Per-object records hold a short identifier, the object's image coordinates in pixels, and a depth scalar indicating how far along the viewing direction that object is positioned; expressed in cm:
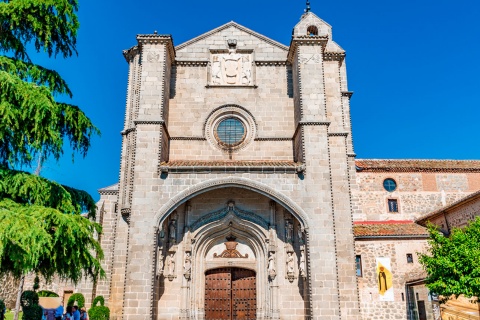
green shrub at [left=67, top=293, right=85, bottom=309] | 1635
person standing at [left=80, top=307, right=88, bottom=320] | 1309
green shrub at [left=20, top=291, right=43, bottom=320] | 1029
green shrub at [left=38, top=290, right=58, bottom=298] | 1862
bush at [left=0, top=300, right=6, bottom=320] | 952
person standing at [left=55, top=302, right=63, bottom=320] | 1319
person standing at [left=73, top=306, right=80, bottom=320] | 1181
